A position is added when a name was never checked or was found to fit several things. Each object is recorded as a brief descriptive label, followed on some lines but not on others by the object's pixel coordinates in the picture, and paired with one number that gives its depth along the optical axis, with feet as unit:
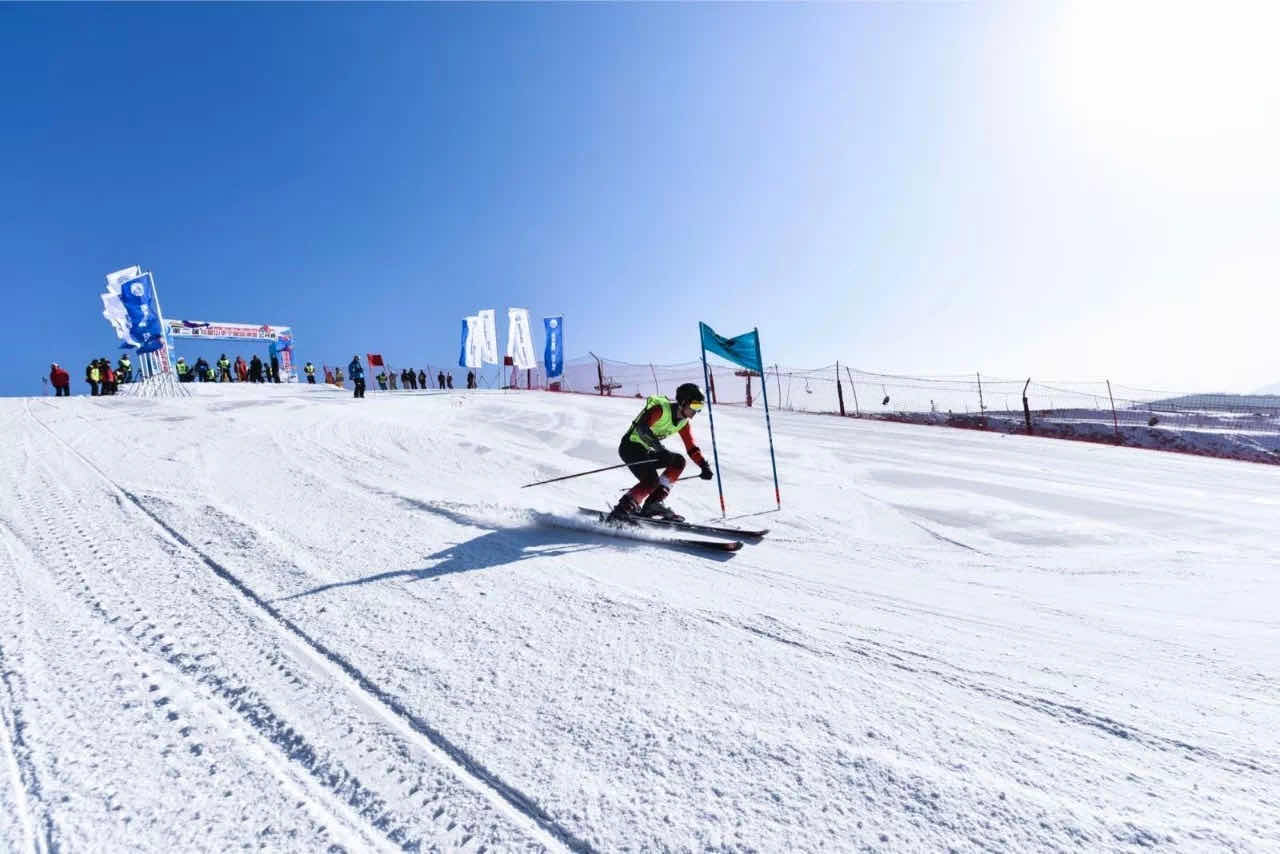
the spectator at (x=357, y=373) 60.70
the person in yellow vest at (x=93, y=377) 61.52
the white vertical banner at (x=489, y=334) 93.81
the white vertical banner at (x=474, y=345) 92.38
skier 17.83
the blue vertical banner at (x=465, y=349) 91.81
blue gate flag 21.33
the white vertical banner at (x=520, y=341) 93.27
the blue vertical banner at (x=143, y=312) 58.34
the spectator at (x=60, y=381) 61.87
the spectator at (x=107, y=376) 62.18
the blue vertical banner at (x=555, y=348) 89.61
